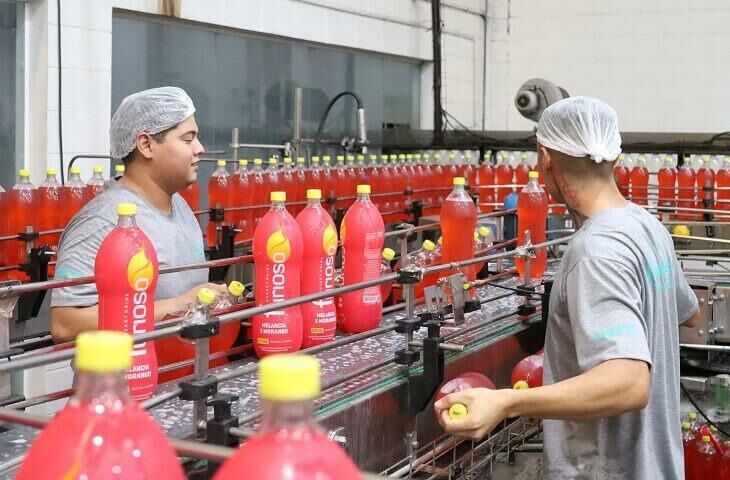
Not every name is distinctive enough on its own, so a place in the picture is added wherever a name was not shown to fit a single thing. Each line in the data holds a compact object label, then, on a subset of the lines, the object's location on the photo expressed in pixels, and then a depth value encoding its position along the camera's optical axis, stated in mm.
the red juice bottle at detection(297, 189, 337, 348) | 1784
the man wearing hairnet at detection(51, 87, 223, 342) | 2045
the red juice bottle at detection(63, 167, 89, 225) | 3266
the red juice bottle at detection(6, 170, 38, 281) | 3146
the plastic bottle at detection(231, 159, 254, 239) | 4008
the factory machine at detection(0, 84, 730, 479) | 1301
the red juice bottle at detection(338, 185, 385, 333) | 1925
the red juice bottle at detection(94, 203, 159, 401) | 1450
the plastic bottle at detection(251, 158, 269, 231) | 4094
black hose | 5777
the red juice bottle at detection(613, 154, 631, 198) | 5557
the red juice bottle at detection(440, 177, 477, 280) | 2457
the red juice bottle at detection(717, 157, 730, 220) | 5266
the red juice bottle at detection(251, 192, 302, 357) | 1674
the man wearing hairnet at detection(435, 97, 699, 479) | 1335
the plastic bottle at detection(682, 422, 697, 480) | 2973
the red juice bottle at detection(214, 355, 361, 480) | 568
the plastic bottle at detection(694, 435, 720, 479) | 2959
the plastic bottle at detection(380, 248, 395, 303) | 2234
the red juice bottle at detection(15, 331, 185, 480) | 619
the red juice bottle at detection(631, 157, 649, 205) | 5457
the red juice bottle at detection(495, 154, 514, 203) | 5648
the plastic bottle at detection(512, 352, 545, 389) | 2188
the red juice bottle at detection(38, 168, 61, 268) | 3234
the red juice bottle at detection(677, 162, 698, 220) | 5430
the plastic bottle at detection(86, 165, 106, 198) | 3324
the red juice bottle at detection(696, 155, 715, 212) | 5156
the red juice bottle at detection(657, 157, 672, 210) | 5664
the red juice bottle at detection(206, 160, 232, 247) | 4105
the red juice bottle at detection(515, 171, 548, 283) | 2734
